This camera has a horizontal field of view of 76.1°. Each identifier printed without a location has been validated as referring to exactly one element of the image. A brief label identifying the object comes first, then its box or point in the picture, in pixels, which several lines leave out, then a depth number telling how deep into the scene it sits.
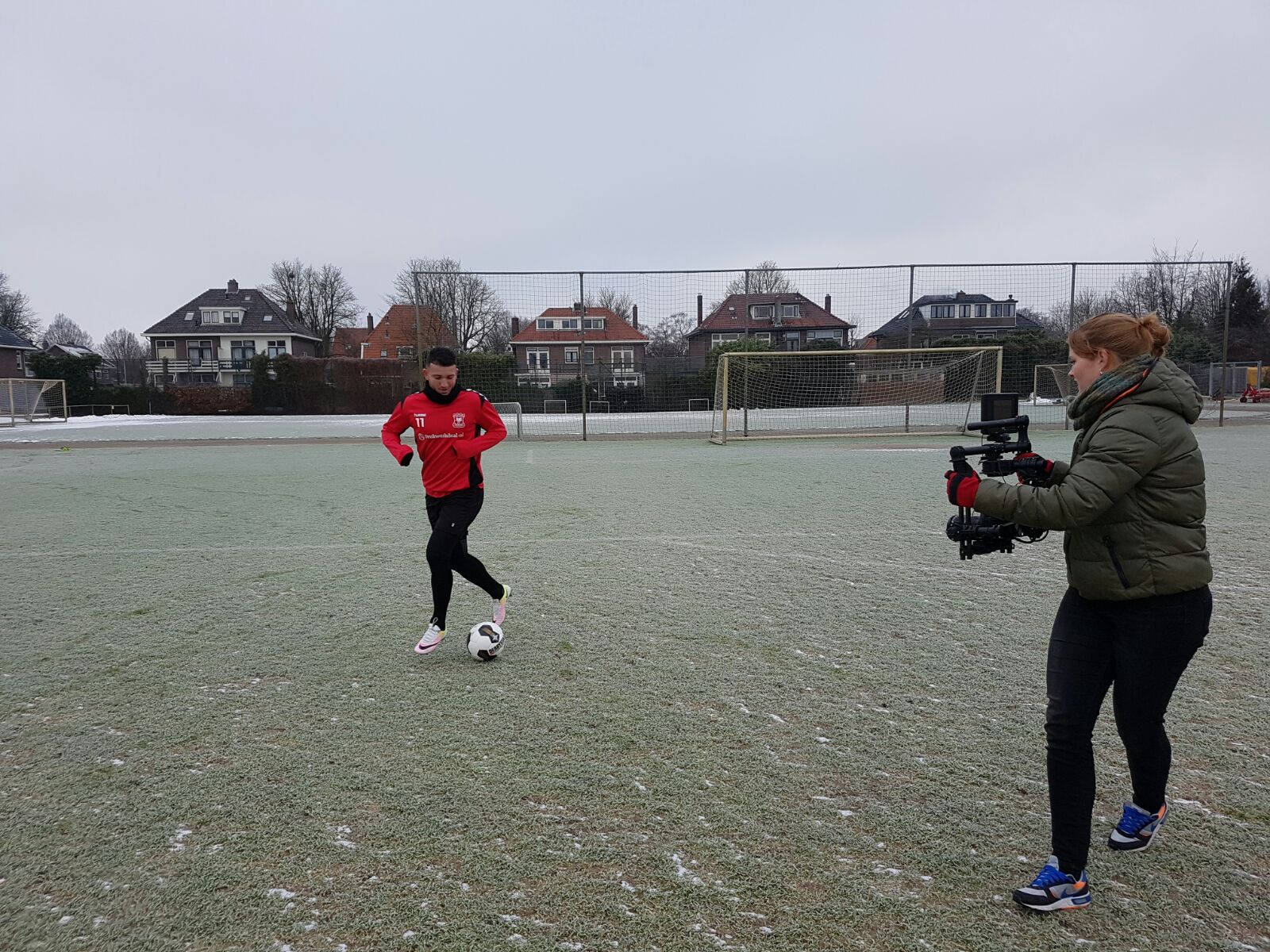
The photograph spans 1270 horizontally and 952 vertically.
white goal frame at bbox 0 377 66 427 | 31.70
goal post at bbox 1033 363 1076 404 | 21.27
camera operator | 2.34
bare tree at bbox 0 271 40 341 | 73.38
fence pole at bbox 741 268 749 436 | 21.51
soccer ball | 4.62
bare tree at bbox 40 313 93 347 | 103.38
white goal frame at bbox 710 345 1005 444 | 21.14
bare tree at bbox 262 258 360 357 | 78.25
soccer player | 4.88
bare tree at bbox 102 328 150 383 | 68.00
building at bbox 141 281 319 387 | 74.06
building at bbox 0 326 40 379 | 54.31
